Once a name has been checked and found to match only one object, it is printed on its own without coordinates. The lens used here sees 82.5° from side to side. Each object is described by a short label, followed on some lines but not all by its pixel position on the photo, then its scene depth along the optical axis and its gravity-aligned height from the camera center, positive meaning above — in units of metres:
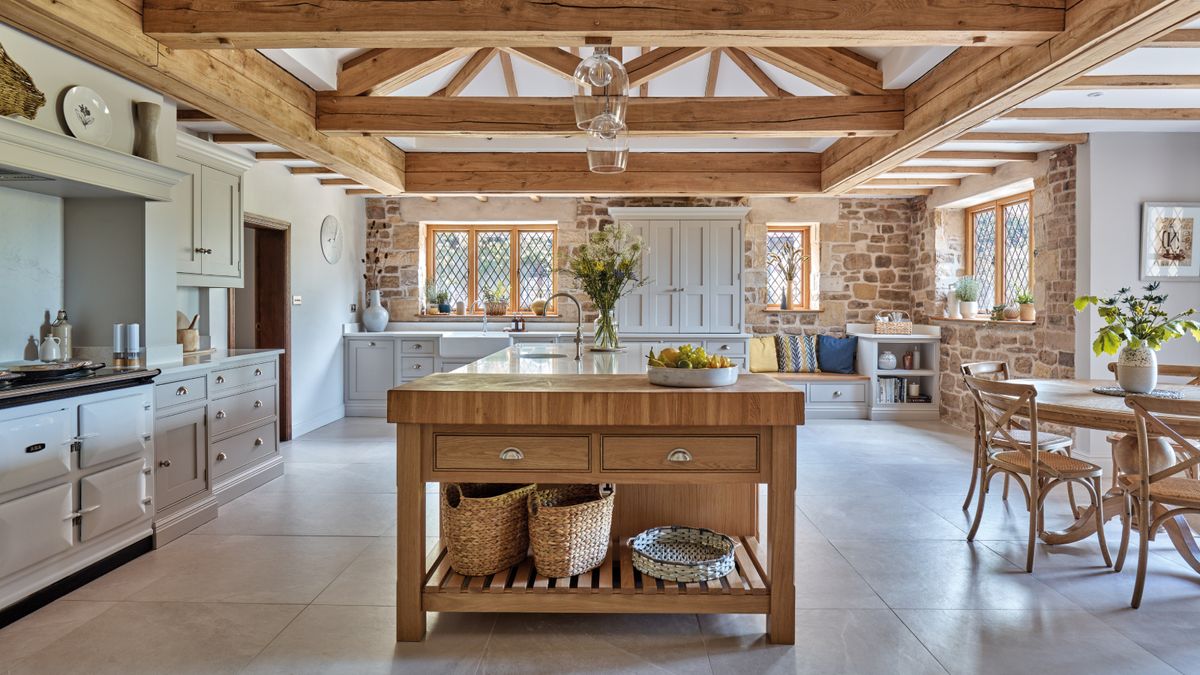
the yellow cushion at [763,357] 7.72 -0.41
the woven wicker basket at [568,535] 2.54 -0.81
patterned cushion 7.73 -0.38
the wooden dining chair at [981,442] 3.76 -0.65
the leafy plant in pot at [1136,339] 3.46 -0.09
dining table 3.00 -0.44
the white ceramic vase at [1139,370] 3.51 -0.25
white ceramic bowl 2.49 -0.21
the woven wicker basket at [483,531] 2.56 -0.80
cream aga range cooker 2.61 -0.69
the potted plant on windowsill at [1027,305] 6.06 +0.15
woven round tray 2.51 -0.90
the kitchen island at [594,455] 2.34 -0.47
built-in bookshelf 7.41 -0.64
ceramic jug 3.33 -0.15
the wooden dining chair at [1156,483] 2.69 -0.67
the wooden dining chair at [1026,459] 3.21 -0.69
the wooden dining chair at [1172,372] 3.90 -0.31
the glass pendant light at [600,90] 2.84 +0.99
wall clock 6.88 +0.82
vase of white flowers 4.24 +0.35
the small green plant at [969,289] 6.92 +0.33
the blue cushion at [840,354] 7.72 -0.37
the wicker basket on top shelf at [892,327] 7.65 -0.06
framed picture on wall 5.02 +0.61
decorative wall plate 3.09 +0.95
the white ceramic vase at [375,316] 7.70 +0.04
